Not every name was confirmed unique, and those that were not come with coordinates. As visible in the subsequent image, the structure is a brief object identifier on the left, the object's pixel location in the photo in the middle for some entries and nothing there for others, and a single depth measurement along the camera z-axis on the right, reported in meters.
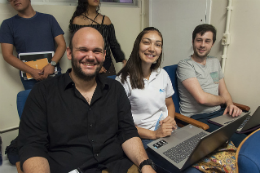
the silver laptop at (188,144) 0.88
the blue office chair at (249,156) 0.56
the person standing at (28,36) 1.74
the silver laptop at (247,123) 1.28
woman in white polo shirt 1.33
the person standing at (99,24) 1.98
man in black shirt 0.96
